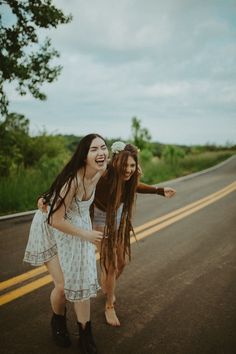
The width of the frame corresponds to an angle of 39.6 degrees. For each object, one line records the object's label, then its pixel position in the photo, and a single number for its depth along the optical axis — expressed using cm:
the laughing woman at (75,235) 251
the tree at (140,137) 3072
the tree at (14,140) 1290
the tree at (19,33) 984
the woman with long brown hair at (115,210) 321
